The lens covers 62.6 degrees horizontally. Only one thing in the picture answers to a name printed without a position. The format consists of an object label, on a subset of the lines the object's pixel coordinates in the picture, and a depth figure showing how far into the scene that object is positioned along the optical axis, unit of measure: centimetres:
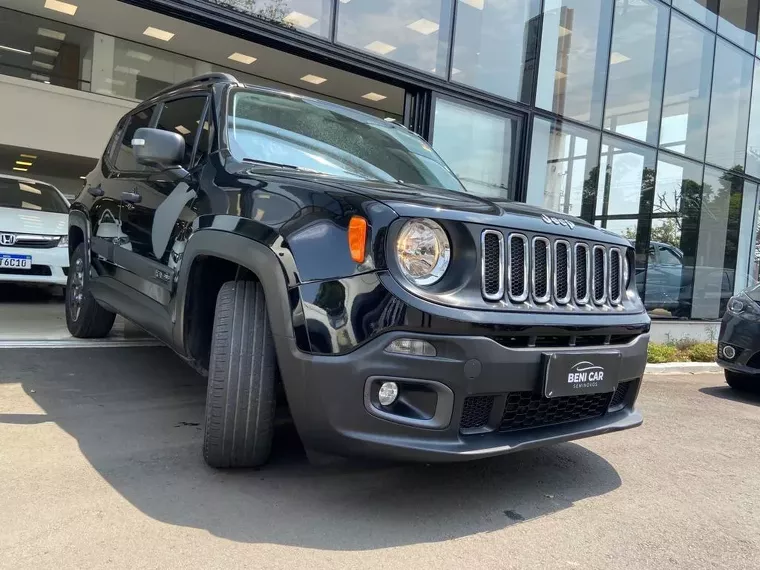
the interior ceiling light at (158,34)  1200
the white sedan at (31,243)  620
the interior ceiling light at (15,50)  1221
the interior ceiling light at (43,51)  1235
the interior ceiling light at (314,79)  1322
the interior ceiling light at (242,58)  1259
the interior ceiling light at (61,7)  1123
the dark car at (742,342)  548
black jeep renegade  218
